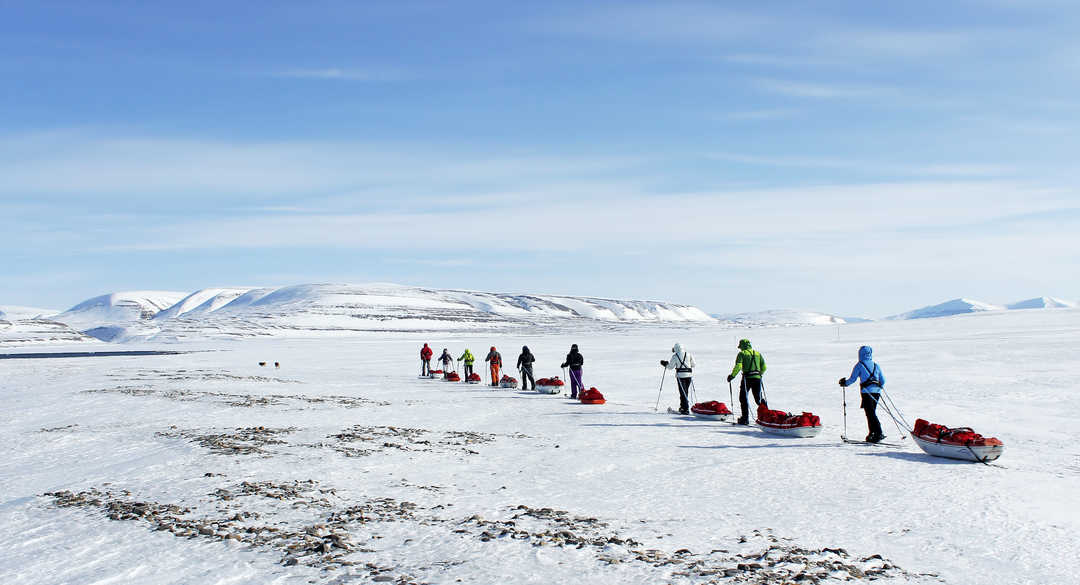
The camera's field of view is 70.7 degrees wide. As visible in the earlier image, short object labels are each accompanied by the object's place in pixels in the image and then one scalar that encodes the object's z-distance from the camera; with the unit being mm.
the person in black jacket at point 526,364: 25781
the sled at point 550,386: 24984
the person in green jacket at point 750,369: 16312
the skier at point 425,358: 34281
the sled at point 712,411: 17453
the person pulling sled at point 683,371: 18609
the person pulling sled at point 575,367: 22844
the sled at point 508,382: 27516
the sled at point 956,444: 11445
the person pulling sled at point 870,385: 13617
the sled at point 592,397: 21062
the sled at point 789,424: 14078
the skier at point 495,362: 27656
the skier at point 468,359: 30522
